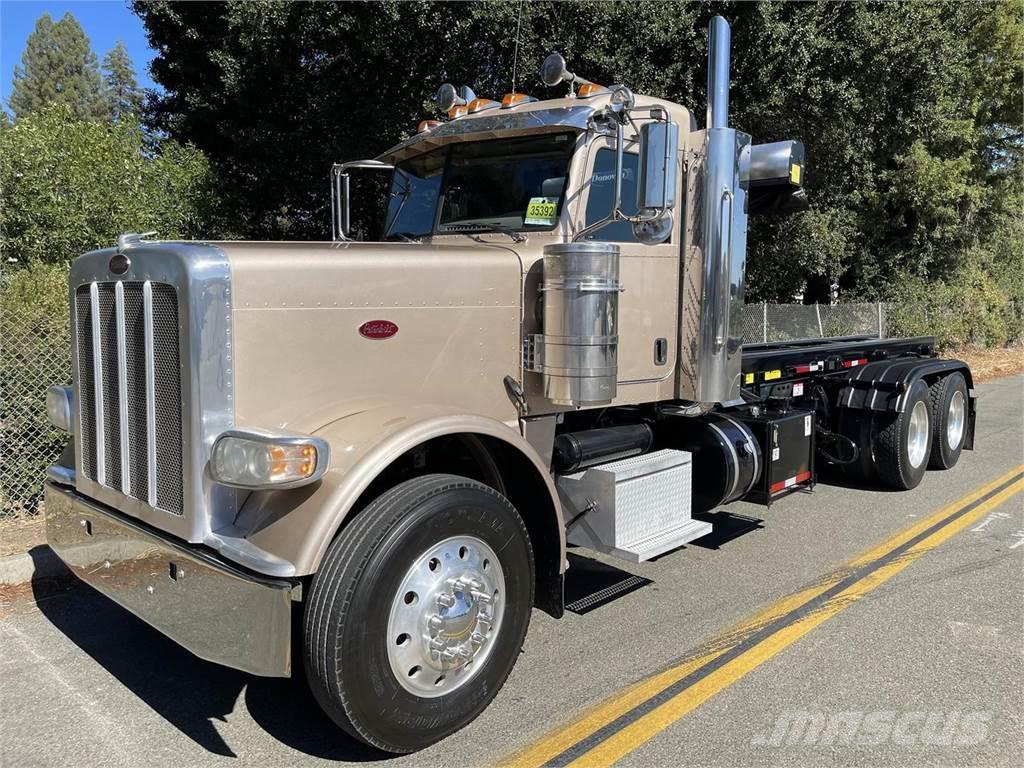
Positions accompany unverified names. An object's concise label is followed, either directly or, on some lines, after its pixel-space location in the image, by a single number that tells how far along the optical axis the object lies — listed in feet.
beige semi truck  9.29
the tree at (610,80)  36.73
